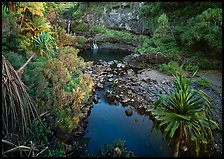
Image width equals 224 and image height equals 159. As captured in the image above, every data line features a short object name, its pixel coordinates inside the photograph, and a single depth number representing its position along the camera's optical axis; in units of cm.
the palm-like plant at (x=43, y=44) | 693
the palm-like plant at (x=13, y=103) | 367
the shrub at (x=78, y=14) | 1610
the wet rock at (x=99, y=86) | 769
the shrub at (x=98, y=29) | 1479
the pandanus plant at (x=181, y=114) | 364
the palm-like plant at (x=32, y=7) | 664
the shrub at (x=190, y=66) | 901
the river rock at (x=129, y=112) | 610
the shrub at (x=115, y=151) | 412
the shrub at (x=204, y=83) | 736
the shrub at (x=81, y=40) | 1340
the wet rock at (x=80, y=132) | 499
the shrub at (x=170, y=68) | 870
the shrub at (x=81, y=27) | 1513
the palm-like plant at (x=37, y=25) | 719
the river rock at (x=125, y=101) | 666
